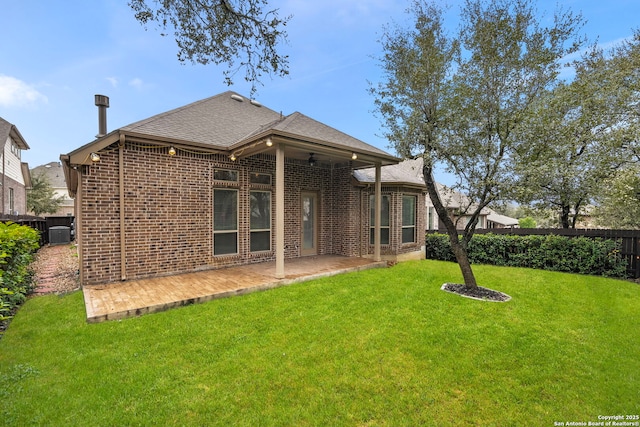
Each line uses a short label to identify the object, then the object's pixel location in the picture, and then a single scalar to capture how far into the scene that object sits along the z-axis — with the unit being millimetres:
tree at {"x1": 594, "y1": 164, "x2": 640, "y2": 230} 7262
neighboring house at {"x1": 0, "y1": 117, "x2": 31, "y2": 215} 16250
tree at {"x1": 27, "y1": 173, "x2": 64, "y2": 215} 27547
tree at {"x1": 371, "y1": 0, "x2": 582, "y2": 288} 5316
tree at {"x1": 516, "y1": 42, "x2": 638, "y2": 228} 7922
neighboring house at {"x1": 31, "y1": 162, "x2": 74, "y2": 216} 32562
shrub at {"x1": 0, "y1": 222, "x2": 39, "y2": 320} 4902
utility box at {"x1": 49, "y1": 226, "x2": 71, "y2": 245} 14930
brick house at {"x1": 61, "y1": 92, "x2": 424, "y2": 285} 5957
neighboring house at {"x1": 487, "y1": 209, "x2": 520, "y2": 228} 30859
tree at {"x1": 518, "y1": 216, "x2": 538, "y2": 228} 30062
